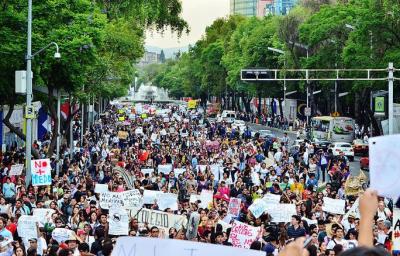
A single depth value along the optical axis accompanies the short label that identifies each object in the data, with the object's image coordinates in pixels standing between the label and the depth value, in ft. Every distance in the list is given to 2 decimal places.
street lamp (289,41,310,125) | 238.35
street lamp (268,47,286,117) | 258.84
